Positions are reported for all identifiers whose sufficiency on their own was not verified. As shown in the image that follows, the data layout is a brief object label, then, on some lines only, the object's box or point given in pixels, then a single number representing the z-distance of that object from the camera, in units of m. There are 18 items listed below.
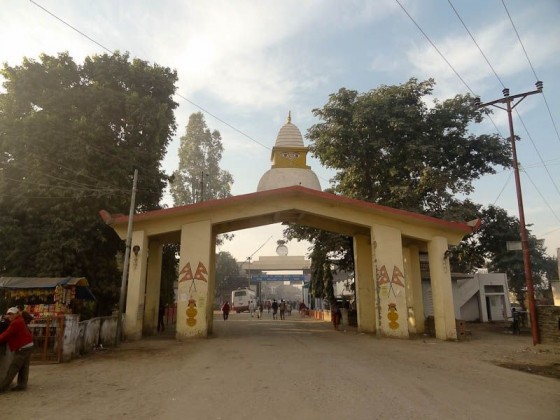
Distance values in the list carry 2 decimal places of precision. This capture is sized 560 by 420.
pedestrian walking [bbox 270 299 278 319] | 34.81
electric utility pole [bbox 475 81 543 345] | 15.98
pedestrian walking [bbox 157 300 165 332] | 21.16
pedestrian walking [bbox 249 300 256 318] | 49.99
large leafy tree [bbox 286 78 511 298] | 24.39
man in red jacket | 7.65
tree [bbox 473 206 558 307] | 27.34
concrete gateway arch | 16.95
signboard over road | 54.12
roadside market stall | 14.59
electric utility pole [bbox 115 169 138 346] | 14.90
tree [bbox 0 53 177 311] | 19.17
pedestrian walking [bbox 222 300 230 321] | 30.41
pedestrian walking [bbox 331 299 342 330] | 24.40
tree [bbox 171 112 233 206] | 42.88
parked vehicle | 55.84
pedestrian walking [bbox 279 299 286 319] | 34.78
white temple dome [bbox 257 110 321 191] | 27.64
